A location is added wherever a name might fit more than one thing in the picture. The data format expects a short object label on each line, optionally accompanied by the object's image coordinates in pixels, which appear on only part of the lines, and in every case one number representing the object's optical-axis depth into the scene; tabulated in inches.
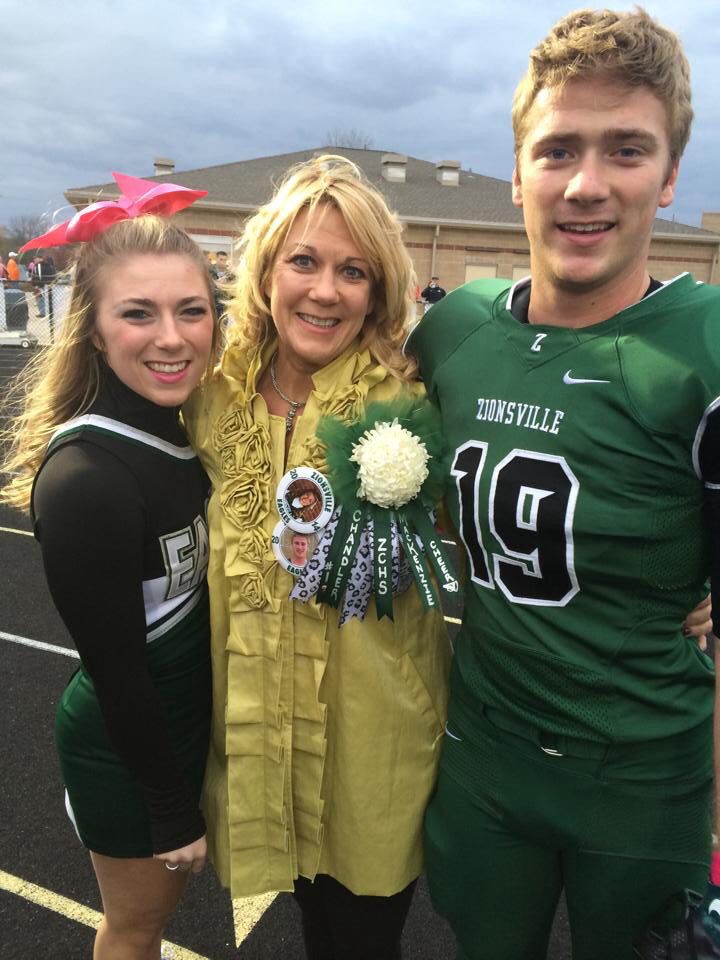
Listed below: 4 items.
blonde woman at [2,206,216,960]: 60.8
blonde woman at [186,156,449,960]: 68.9
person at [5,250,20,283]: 778.5
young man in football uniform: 56.4
